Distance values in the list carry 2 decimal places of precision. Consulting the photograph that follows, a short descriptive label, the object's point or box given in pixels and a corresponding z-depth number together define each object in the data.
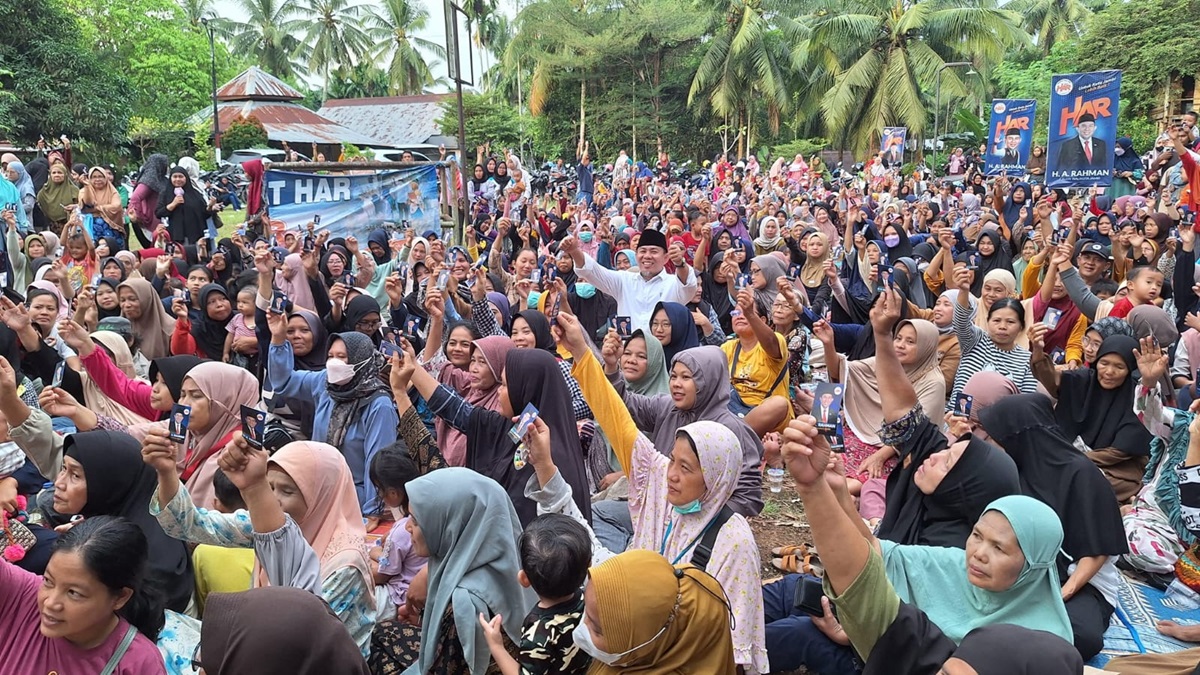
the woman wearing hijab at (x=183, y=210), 8.86
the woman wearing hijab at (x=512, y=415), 3.59
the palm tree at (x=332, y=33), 46.12
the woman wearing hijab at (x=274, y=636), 1.92
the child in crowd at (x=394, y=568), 3.10
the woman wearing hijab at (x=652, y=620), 2.18
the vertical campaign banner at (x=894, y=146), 20.08
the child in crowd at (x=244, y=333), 5.51
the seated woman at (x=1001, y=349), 5.02
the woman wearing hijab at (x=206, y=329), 5.72
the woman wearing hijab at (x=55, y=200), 9.48
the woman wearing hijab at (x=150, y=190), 8.98
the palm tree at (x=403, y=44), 45.75
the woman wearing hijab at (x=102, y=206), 8.50
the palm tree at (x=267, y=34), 46.47
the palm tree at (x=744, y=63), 29.50
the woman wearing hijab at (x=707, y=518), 2.72
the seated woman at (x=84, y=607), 2.21
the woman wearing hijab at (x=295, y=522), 2.52
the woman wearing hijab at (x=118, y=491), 2.74
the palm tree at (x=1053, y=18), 40.22
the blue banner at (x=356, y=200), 9.47
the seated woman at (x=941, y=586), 1.90
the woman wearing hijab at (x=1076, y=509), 3.26
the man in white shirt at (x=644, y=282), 6.17
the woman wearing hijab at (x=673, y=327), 5.39
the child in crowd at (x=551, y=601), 2.40
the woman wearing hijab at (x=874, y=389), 4.64
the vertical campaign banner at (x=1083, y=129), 10.52
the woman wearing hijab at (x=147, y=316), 5.69
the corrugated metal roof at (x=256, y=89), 31.73
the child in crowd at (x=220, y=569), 2.86
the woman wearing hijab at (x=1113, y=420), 4.41
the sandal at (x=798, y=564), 4.07
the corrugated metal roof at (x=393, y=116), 35.66
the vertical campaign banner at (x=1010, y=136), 14.63
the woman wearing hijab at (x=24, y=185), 9.27
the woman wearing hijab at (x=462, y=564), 2.68
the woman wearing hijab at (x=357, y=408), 4.08
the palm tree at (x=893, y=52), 26.66
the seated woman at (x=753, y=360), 4.94
